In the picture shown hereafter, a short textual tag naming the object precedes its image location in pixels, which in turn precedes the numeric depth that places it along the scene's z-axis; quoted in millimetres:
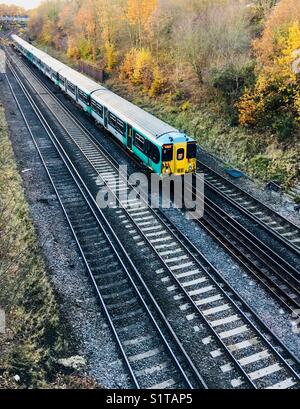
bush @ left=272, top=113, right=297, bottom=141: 19781
